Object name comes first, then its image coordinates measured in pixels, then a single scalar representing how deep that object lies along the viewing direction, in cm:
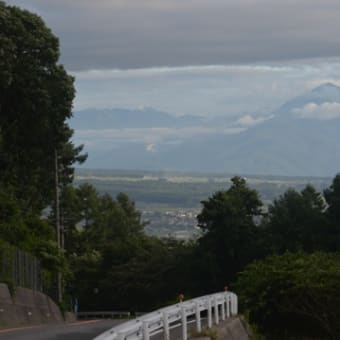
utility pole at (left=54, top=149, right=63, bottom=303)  5972
